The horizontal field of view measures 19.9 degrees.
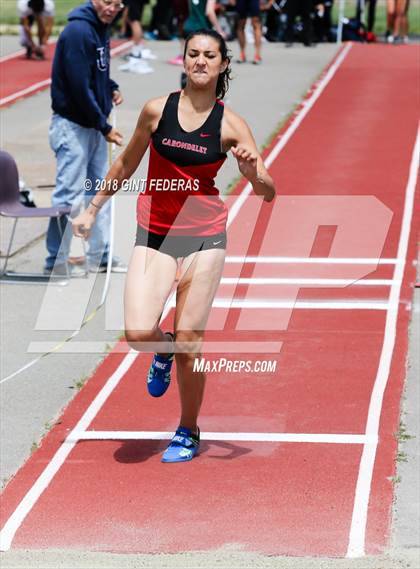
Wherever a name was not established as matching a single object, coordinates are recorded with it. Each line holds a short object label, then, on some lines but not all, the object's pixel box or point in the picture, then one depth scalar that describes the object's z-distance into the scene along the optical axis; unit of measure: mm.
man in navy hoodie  10352
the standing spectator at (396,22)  26812
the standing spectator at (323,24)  27062
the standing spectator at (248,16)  23344
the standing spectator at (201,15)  18281
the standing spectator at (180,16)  24575
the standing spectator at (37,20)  22594
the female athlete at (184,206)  6715
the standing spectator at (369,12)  28141
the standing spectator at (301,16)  25781
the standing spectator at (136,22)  23580
